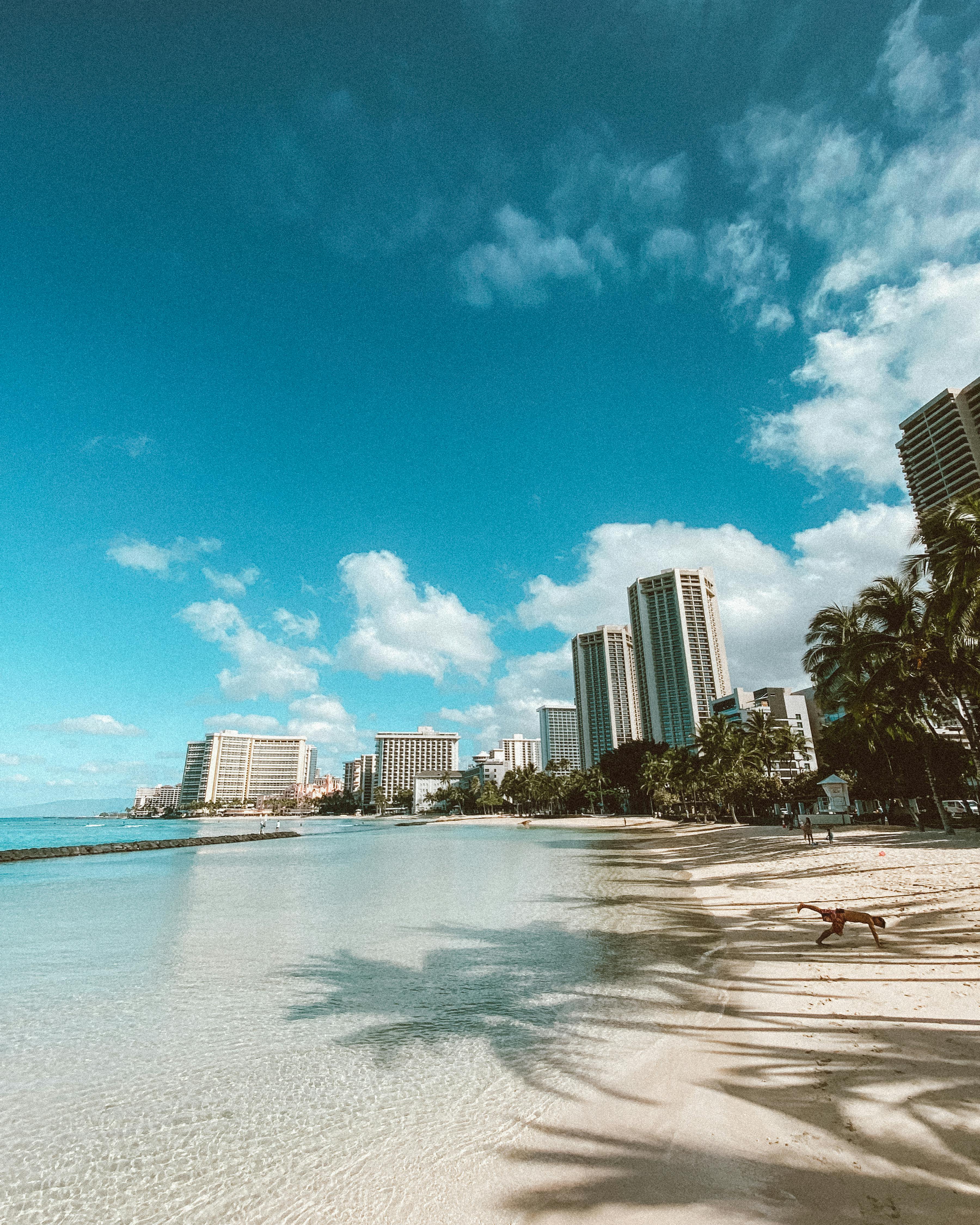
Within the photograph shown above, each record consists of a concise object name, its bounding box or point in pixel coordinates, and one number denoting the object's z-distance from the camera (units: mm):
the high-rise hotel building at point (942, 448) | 112500
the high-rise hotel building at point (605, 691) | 189250
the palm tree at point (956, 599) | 17906
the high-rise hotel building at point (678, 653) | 148750
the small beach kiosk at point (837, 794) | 46875
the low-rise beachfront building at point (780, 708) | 139375
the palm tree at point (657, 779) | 86562
